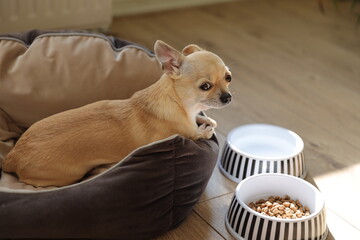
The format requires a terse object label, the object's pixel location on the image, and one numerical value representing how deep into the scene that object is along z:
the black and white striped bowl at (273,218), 1.78
